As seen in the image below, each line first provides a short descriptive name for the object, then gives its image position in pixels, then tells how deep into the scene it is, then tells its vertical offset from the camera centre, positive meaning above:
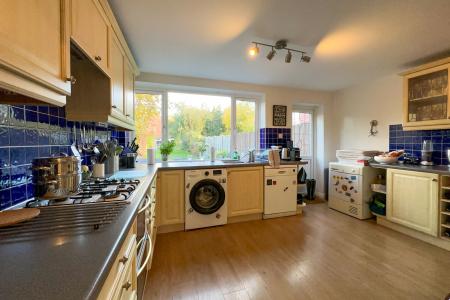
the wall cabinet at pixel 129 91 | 2.00 +0.60
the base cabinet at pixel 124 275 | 0.58 -0.43
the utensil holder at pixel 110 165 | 2.00 -0.18
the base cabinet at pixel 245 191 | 2.79 -0.61
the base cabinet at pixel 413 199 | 2.18 -0.61
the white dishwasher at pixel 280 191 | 2.94 -0.66
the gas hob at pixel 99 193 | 1.02 -0.27
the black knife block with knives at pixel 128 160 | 2.44 -0.16
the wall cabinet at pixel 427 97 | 2.29 +0.61
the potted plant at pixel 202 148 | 3.38 -0.02
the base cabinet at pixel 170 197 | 2.48 -0.63
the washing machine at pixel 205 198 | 2.55 -0.66
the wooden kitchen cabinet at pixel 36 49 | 0.57 +0.33
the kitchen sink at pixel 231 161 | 3.26 -0.22
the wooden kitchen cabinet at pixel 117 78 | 1.56 +0.58
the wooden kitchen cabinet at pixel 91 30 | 1.00 +0.66
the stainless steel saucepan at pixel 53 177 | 0.92 -0.14
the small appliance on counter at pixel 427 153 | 2.55 -0.07
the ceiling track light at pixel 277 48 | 1.99 +1.03
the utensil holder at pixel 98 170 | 1.73 -0.20
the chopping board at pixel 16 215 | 0.72 -0.26
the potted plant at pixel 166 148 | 3.01 -0.02
